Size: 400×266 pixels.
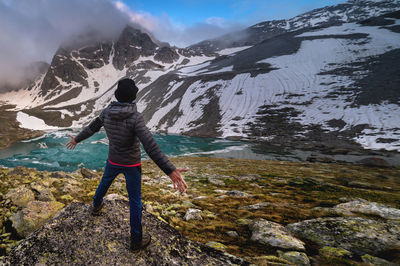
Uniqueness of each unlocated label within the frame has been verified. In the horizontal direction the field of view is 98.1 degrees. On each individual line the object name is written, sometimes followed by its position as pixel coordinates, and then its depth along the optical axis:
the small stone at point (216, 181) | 11.97
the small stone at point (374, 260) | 3.11
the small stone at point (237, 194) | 8.50
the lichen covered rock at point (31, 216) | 3.92
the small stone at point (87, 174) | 12.73
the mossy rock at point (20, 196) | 5.19
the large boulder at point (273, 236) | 3.89
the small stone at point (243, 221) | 5.22
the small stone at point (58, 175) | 10.61
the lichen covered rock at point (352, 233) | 3.77
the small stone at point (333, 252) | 3.49
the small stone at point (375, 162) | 24.21
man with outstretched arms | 3.28
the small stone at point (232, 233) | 4.49
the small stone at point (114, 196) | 5.41
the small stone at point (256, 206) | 6.60
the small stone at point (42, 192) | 5.82
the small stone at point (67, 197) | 6.31
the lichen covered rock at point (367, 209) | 5.57
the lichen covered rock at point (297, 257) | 3.22
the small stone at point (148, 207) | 5.62
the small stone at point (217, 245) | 3.74
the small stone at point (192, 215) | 5.42
